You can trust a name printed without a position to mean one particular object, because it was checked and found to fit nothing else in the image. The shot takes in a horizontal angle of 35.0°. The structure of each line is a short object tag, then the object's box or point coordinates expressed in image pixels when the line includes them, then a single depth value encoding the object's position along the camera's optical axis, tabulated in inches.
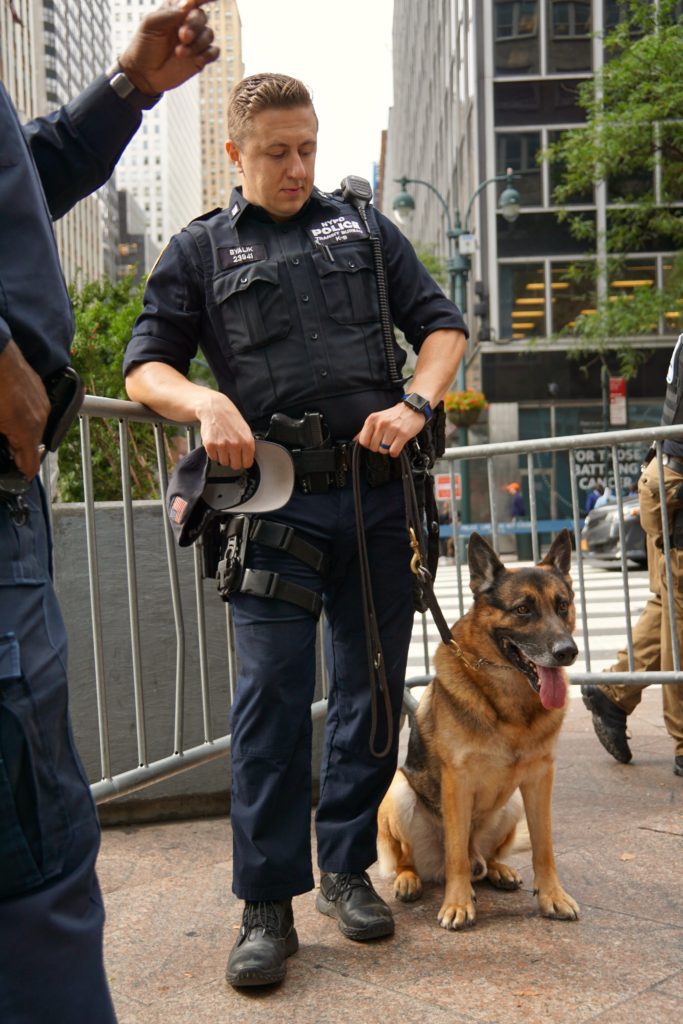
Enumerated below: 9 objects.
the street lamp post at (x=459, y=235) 896.9
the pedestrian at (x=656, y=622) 185.9
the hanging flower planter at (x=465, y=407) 912.3
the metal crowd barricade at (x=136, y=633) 127.0
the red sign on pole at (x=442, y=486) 381.6
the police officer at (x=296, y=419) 115.7
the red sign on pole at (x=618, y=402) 1169.4
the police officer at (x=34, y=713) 56.0
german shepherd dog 128.9
